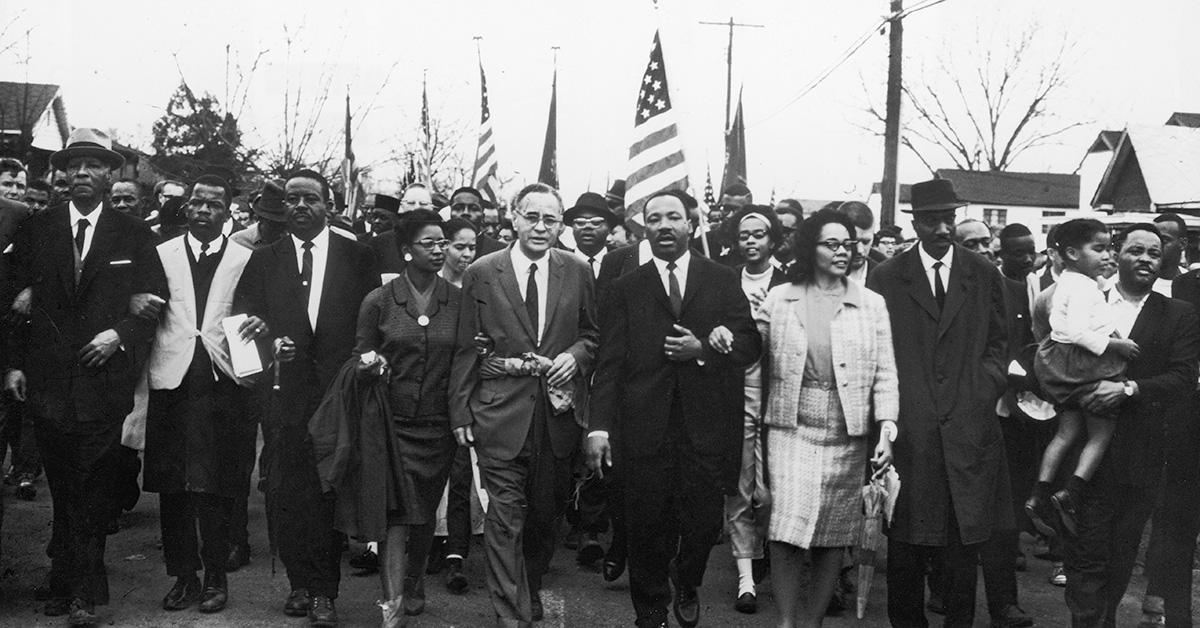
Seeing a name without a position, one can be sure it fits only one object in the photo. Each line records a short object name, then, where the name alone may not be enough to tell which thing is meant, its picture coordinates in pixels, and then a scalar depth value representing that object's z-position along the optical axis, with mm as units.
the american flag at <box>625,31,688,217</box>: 7516
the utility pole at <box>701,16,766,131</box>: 37062
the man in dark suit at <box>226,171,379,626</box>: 6250
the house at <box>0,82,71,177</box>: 25256
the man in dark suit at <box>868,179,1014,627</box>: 5762
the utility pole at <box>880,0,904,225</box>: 17891
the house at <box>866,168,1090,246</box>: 66938
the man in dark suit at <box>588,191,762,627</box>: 6113
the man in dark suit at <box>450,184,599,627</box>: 5984
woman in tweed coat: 5707
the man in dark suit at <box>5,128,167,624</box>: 6152
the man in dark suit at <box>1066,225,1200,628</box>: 5992
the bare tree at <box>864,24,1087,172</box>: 46531
